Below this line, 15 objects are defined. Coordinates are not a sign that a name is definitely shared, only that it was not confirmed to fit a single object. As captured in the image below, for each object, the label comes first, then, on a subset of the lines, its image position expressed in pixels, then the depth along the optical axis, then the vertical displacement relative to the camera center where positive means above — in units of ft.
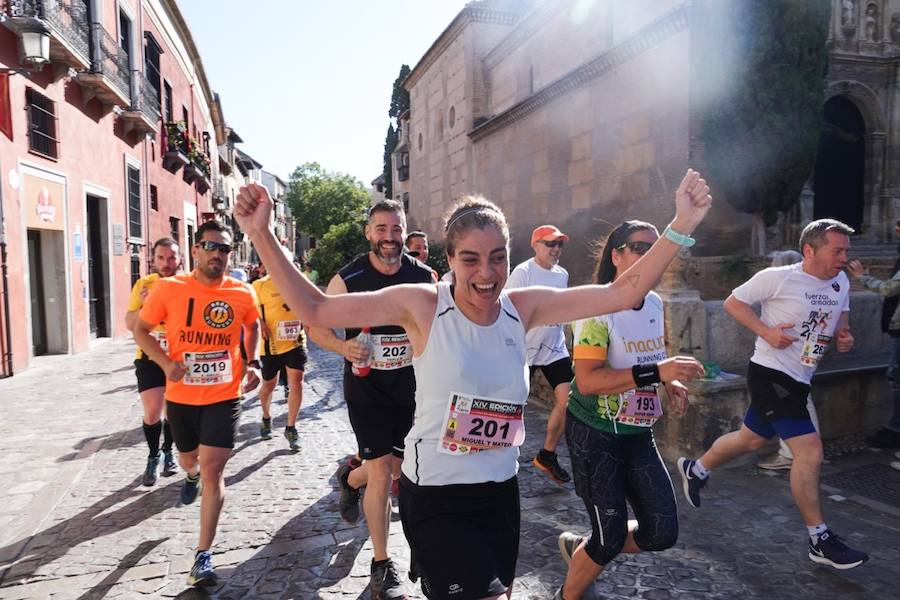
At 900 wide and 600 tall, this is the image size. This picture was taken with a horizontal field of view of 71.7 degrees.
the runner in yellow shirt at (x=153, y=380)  17.39 -2.89
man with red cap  17.03 -2.11
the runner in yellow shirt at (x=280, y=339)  21.25 -2.21
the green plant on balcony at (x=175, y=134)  69.92 +16.14
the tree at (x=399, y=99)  133.97 +38.46
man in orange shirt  12.33 -1.43
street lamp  31.71 +12.16
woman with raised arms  6.95 -1.52
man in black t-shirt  11.46 -2.04
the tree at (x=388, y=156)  135.64 +26.56
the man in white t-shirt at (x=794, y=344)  12.40 -1.62
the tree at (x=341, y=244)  98.53 +4.77
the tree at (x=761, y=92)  33.22 +9.60
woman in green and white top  9.14 -2.53
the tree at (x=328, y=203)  195.11 +22.82
